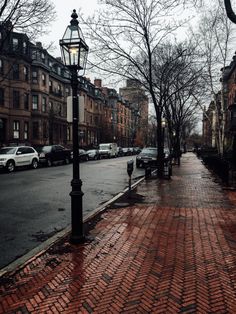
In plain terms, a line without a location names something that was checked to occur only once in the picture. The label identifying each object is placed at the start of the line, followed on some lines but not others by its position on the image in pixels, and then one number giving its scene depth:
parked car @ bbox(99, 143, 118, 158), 35.62
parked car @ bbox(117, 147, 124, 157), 43.08
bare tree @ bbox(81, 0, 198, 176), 12.69
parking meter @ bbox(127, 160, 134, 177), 8.98
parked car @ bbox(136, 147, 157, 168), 20.77
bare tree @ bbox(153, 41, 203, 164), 14.51
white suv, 16.75
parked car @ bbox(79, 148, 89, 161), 29.01
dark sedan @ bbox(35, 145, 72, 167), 21.25
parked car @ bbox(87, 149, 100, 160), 32.36
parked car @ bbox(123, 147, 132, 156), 47.41
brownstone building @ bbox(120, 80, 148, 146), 70.36
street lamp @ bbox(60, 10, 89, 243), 4.79
